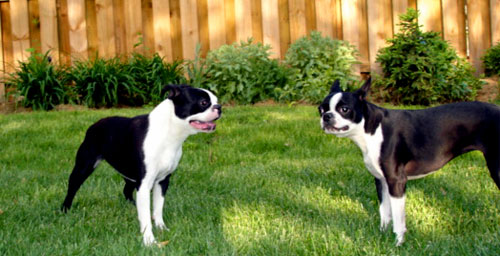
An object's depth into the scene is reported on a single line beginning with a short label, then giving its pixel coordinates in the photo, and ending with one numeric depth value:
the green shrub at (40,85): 9.55
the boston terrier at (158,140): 3.93
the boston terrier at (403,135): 3.72
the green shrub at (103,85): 9.52
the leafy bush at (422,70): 9.09
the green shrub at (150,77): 9.63
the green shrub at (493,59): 9.74
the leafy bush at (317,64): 9.44
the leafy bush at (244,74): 9.53
